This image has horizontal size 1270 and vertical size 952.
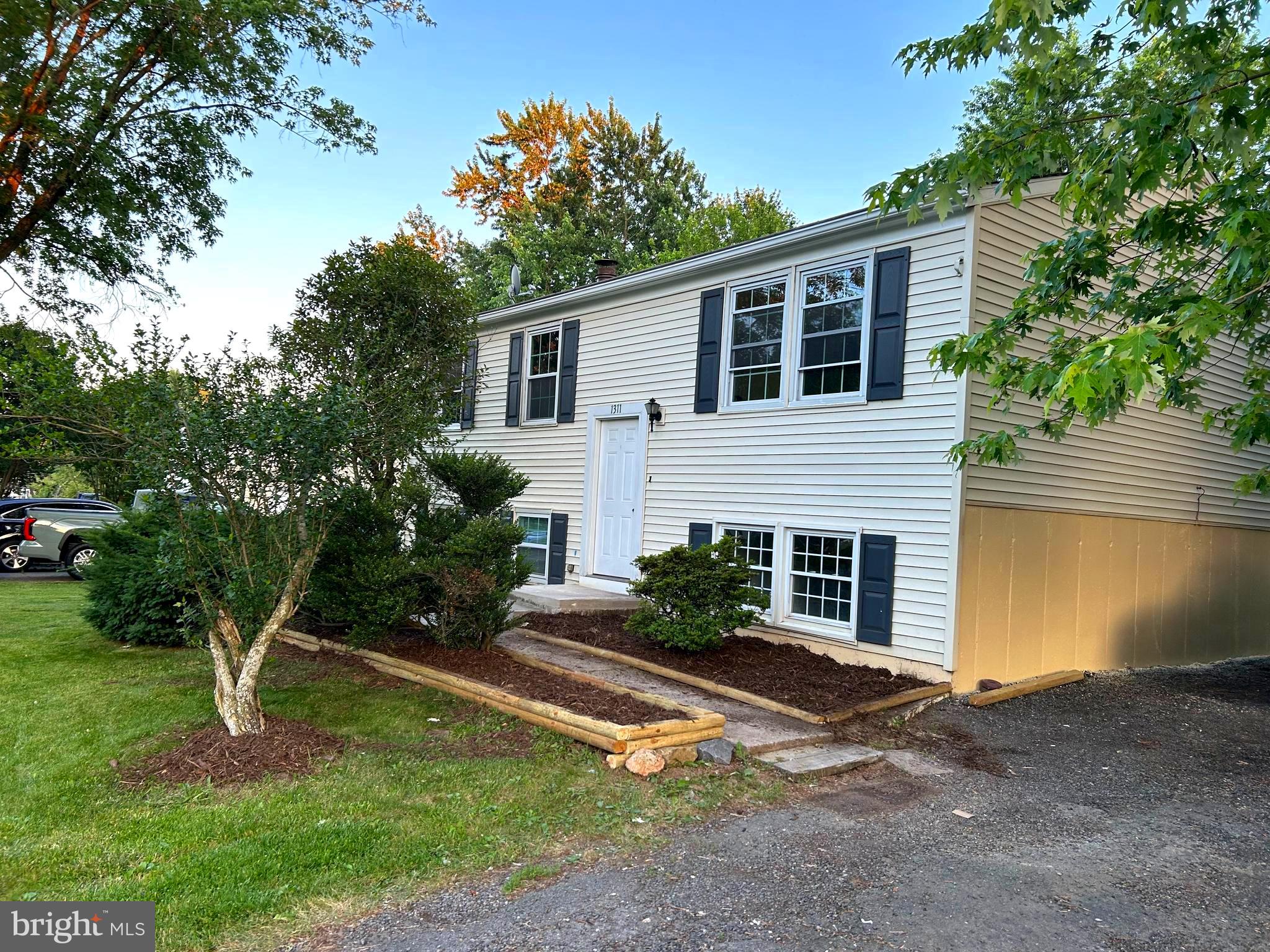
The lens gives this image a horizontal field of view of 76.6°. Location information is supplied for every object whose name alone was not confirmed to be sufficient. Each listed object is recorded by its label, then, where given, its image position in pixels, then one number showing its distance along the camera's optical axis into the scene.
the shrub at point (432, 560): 6.91
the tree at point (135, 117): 8.95
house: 7.39
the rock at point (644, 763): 4.83
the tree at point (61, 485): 32.09
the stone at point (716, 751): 5.13
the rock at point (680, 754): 5.04
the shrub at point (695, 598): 7.50
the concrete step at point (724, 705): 5.55
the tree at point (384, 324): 9.27
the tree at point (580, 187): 27.45
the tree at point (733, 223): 26.03
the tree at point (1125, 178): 4.75
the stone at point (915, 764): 5.42
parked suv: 14.42
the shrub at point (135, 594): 7.68
